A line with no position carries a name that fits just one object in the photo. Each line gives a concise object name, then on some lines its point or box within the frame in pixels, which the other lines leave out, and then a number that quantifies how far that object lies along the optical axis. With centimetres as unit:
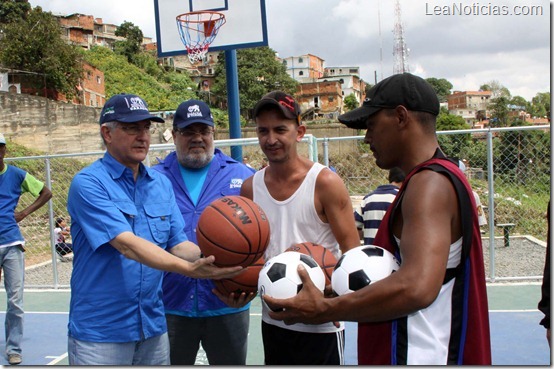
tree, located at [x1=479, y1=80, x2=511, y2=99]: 7912
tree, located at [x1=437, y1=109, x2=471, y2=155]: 1428
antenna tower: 5642
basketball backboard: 725
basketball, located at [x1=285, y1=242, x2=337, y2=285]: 276
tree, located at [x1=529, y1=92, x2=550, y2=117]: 6700
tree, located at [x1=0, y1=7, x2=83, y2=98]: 3456
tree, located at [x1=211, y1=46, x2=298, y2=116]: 5231
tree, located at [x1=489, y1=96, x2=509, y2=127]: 5819
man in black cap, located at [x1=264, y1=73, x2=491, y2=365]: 180
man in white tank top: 295
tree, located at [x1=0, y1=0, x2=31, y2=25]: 5113
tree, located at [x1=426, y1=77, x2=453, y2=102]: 11812
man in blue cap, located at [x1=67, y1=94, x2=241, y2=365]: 279
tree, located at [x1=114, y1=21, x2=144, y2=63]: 6278
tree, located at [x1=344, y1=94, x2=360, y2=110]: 6475
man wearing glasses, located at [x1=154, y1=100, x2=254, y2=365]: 351
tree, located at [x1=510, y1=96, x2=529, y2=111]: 6954
